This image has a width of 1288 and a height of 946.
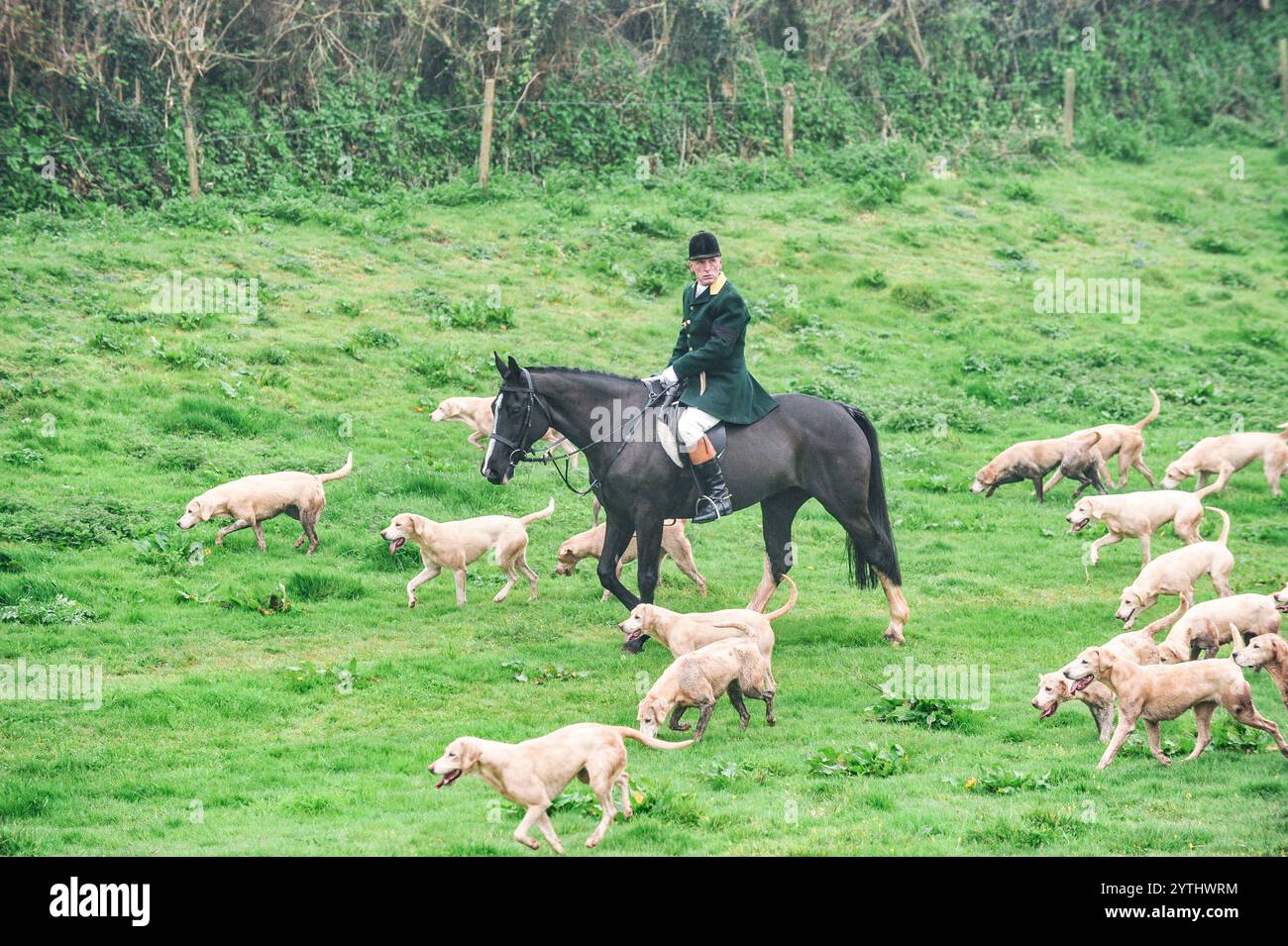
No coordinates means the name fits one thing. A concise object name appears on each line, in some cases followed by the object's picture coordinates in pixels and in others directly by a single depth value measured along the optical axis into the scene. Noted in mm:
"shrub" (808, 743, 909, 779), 10328
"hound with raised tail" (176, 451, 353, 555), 15156
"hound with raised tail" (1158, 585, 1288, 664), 12078
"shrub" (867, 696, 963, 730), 11516
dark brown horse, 13539
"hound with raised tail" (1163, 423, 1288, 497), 18750
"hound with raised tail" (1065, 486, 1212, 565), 16094
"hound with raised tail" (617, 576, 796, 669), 11969
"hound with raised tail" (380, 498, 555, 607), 14531
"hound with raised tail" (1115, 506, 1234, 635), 13844
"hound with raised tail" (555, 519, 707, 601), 15070
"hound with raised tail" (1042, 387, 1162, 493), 18969
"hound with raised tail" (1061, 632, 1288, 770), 10328
